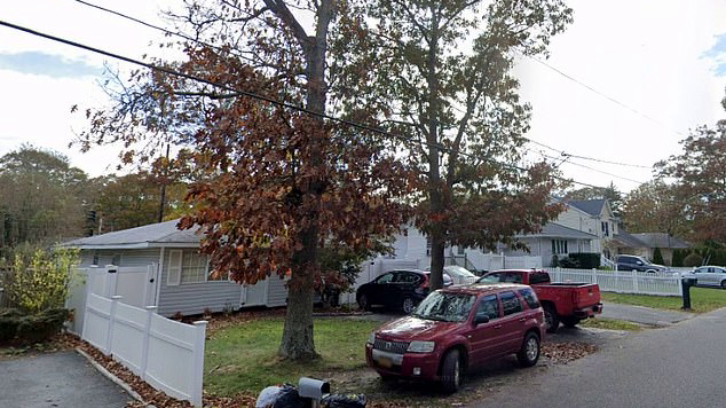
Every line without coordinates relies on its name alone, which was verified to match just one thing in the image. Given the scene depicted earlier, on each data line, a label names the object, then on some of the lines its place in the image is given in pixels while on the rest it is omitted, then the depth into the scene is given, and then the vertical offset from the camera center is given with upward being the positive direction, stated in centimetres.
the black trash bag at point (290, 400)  522 -179
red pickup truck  1243 -110
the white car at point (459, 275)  1921 -81
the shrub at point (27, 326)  1039 -204
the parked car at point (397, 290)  1603 -135
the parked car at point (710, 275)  2973 -65
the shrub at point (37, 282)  1118 -104
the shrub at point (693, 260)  4369 +55
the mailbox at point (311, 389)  501 -158
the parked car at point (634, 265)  3606 -9
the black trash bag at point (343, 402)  516 -177
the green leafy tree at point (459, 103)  1220 +461
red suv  705 -137
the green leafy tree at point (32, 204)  3288 +298
